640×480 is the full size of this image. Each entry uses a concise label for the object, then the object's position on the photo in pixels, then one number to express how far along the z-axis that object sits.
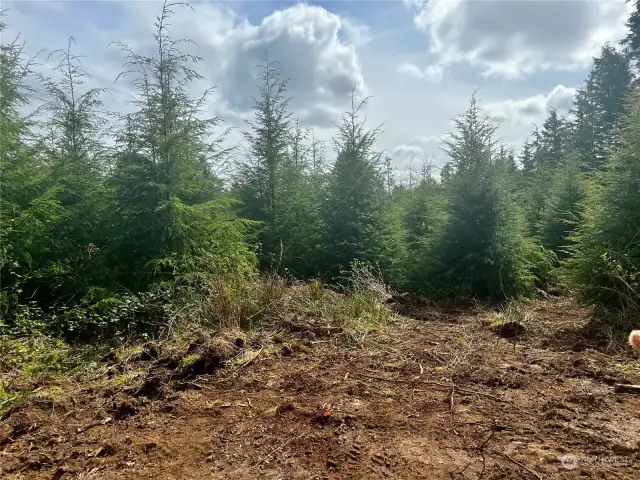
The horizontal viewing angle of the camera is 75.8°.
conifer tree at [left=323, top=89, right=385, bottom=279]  9.08
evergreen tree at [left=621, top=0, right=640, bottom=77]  19.67
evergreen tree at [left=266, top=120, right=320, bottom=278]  9.72
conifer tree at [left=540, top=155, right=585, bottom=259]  11.52
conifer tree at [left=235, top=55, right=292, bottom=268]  10.80
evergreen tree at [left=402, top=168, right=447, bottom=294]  8.77
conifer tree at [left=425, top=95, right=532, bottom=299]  8.10
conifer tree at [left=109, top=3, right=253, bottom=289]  6.59
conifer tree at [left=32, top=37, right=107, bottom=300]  6.14
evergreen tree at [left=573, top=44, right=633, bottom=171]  23.95
